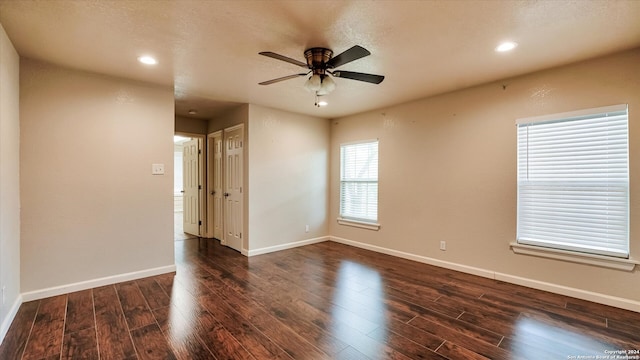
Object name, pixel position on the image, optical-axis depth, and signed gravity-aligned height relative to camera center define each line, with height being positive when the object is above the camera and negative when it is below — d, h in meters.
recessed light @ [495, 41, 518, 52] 2.58 +1.17
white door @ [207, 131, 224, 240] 5.65 -0.19
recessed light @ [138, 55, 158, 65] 2.88 +1.18
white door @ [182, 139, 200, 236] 6.11 -0.20
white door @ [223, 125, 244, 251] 4.94 -0.15
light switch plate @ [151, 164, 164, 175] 3.66 +0.11
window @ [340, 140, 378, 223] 5.11 -0.07
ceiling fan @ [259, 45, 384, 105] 2.61 +0.93
